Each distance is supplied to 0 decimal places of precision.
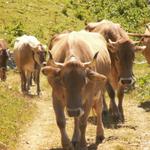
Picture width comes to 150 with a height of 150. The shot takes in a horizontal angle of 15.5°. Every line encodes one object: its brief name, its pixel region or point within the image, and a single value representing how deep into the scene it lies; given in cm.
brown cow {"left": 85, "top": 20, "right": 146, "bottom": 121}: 1455
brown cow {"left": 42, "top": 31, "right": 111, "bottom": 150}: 1007
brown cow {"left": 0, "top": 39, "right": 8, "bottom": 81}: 2428
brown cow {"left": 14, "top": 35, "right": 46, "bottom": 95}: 2278
